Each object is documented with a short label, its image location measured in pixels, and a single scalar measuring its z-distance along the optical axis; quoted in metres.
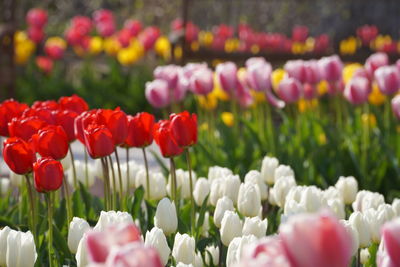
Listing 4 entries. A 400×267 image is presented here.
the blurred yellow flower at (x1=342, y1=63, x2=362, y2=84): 8.40
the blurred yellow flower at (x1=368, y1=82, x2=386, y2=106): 8.97
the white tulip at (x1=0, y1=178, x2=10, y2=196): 5.58
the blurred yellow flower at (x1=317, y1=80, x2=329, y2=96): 9.85
